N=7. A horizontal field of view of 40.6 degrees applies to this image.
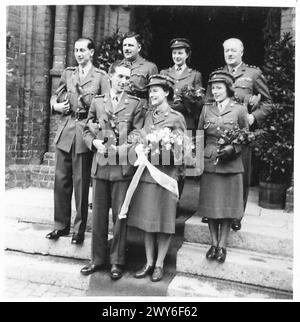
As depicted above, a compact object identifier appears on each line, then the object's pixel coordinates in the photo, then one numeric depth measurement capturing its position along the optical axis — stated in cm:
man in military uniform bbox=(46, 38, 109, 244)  423
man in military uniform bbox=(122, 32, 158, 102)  461
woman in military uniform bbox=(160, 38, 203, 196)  449
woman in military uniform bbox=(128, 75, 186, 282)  373
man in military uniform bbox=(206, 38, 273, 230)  437
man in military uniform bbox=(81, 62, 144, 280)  378
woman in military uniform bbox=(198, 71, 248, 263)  386
